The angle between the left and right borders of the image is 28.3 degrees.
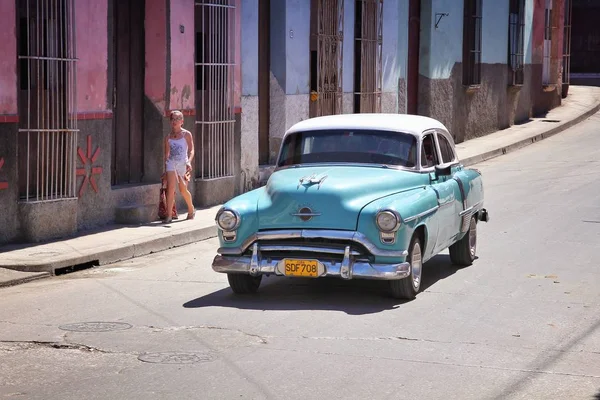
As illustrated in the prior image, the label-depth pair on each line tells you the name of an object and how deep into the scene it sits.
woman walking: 16.12
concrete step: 16.09
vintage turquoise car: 10.27
